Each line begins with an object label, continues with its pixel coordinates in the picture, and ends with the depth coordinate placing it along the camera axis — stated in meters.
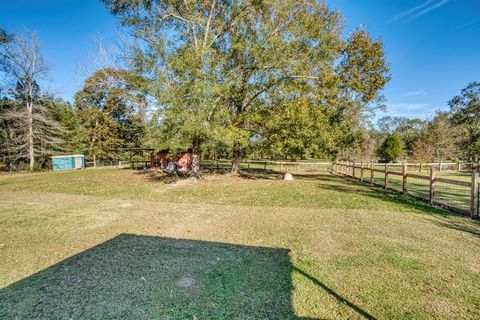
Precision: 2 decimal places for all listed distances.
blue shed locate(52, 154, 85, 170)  28.79
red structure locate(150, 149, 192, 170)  22.28
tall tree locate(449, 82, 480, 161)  35.59
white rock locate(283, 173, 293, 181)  15.18
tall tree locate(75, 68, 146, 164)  33.19
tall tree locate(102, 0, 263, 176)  11.39
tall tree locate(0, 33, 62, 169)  25.02
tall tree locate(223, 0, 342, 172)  12.80
